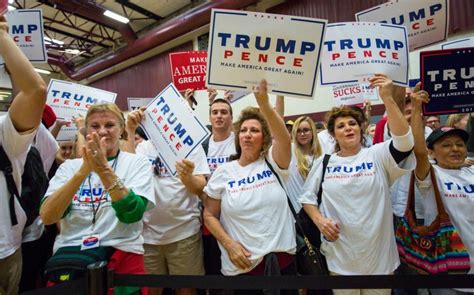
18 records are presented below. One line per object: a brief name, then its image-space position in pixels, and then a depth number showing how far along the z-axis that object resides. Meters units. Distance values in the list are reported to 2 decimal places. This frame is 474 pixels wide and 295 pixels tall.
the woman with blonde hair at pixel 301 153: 2.23
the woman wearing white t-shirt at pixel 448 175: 1.74
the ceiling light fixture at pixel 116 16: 7.38
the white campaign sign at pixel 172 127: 1.90
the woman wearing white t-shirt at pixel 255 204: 1.59
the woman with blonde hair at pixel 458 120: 2.50
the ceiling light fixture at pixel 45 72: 11.26
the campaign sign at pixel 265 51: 1.70
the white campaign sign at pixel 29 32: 2.65
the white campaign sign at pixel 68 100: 2.70
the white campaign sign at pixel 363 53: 1.91
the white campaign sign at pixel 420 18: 2.14
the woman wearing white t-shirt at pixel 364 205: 1.60
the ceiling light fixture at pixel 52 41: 9.48
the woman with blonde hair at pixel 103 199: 1.31
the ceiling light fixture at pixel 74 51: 9.84
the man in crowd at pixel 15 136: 1.15
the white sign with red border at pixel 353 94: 3.35
